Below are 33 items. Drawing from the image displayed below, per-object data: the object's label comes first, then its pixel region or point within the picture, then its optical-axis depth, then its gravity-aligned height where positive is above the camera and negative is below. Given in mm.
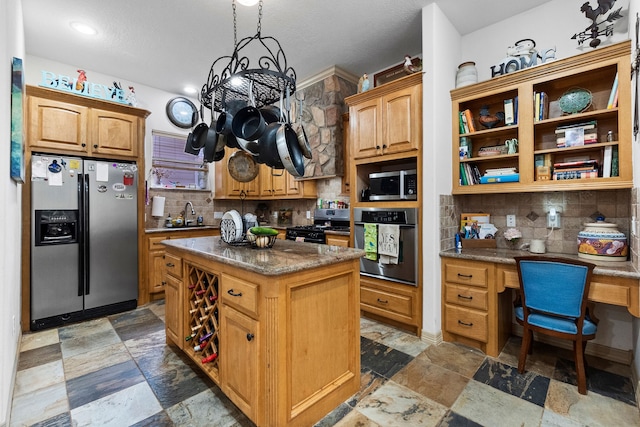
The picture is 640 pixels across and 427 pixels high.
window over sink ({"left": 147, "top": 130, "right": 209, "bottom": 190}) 4410 +714
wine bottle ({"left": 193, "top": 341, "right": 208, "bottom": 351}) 2078 -950
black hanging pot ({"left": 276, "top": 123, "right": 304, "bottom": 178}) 1767 +384
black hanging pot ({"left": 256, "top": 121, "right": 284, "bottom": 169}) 1807 +414
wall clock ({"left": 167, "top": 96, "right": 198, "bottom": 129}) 4555 +1576
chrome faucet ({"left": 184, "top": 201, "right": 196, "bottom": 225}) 4667 +15
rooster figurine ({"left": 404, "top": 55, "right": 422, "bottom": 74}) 2822 +1400
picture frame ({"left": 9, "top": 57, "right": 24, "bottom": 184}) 1788 +576
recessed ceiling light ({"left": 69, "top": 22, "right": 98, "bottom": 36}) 2879 +1837
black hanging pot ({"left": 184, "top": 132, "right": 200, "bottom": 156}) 2281 +506
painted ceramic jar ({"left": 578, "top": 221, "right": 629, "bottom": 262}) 2122 -231
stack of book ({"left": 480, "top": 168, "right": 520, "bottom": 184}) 2549 +315
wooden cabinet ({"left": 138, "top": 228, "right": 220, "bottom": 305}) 3718 -696
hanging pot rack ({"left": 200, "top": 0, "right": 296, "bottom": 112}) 1691 +809
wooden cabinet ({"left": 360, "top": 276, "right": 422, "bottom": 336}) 2793 -910
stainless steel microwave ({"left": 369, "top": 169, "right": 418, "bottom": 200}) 2889 +271
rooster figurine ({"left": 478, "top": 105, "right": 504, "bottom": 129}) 2707 +860
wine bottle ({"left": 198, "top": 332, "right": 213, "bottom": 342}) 2014 -857
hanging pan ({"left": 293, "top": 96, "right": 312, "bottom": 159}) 1846 +464
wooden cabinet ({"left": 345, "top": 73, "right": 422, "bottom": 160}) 2773 +945
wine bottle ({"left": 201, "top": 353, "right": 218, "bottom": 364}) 1953 -968
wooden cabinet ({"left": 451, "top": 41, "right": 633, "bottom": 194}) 2096 +721
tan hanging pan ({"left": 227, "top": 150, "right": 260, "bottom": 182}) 2287 +362
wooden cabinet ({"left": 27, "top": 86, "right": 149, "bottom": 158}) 2998 +964
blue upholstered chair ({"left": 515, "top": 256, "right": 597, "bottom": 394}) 1899 -607
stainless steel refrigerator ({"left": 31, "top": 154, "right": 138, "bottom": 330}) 2980 -288
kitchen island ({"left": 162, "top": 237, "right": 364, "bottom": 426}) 1475 -655
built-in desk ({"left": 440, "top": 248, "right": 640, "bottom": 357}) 2361 -713
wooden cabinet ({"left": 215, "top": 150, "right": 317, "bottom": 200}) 4516 +411
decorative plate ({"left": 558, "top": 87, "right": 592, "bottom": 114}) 2266 +865
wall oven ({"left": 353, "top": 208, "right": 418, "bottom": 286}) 2783 -322
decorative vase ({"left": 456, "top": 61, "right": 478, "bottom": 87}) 2769 +1302
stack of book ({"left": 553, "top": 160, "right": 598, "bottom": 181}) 2248 +326
